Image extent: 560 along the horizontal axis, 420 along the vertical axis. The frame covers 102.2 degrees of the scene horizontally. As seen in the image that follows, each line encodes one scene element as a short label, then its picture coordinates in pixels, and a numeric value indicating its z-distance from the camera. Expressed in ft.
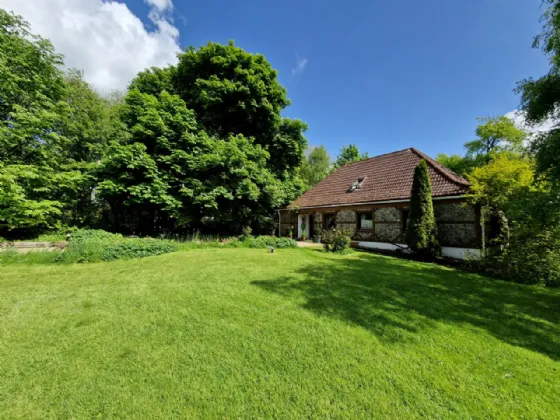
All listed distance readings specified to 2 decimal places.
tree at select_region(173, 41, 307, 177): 48.08
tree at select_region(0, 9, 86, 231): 31.14
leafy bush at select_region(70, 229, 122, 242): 32.23
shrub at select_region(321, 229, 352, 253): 35.32
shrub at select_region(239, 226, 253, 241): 41.67
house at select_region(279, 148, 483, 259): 32.81
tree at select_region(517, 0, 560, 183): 16.34
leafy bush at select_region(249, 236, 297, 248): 38.72
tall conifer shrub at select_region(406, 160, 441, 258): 31.50
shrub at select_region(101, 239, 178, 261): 28.30
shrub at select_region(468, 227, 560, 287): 20.71
